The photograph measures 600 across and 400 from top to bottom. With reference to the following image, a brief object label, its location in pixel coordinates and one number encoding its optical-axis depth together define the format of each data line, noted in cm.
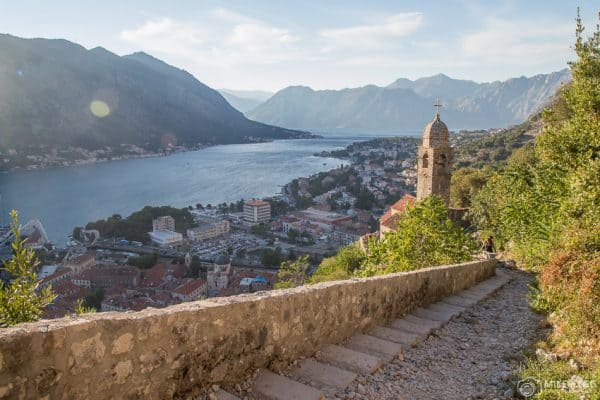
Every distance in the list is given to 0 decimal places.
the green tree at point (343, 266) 1881
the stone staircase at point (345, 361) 265
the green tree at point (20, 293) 353
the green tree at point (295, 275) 1263
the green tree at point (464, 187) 2952
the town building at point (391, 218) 2347
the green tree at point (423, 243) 861
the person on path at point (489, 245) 1387
